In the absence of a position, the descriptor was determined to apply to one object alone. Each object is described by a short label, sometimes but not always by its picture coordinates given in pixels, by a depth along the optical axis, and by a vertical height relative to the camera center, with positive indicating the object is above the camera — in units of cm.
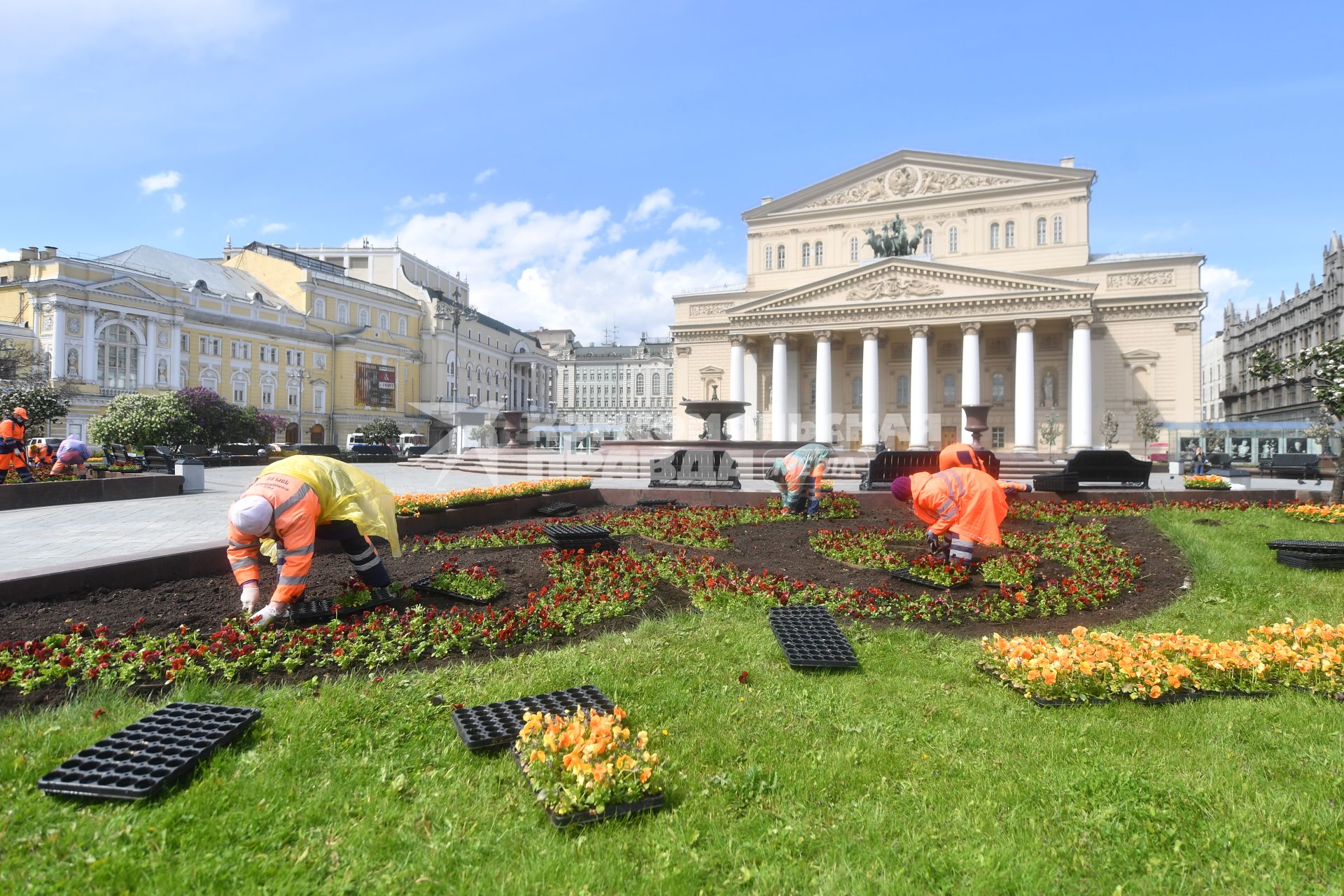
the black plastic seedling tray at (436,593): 609 -136
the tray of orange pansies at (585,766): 283 -138
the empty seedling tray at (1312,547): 762 -114
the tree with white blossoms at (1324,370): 1249 +134
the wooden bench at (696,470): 1783 -79
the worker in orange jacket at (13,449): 1432 -27
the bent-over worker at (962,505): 715 -66
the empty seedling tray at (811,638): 473 -145
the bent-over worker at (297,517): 501 -58
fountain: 2666 +118
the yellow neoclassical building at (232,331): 4641 +827
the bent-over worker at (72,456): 1504 -42
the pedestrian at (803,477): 1185 -62
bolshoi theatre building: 4356 +792
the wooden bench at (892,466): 1645 -59
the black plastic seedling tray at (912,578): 714 -142
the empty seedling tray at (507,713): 340 -143
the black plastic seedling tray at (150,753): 282 -139
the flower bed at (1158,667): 414 -135
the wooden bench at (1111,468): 1720 -63
